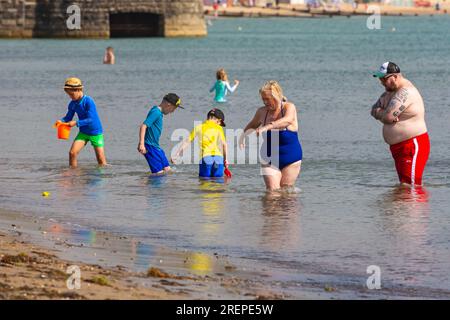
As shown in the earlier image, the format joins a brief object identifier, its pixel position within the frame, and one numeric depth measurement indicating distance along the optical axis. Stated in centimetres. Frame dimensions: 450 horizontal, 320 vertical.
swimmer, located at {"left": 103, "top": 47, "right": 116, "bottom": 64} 6243
